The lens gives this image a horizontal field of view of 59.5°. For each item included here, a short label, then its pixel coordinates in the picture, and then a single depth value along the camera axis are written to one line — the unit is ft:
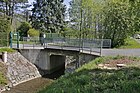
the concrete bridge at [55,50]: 37.61
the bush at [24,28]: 79.47
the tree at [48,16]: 77.59
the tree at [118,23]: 55.43
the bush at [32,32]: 71.56
